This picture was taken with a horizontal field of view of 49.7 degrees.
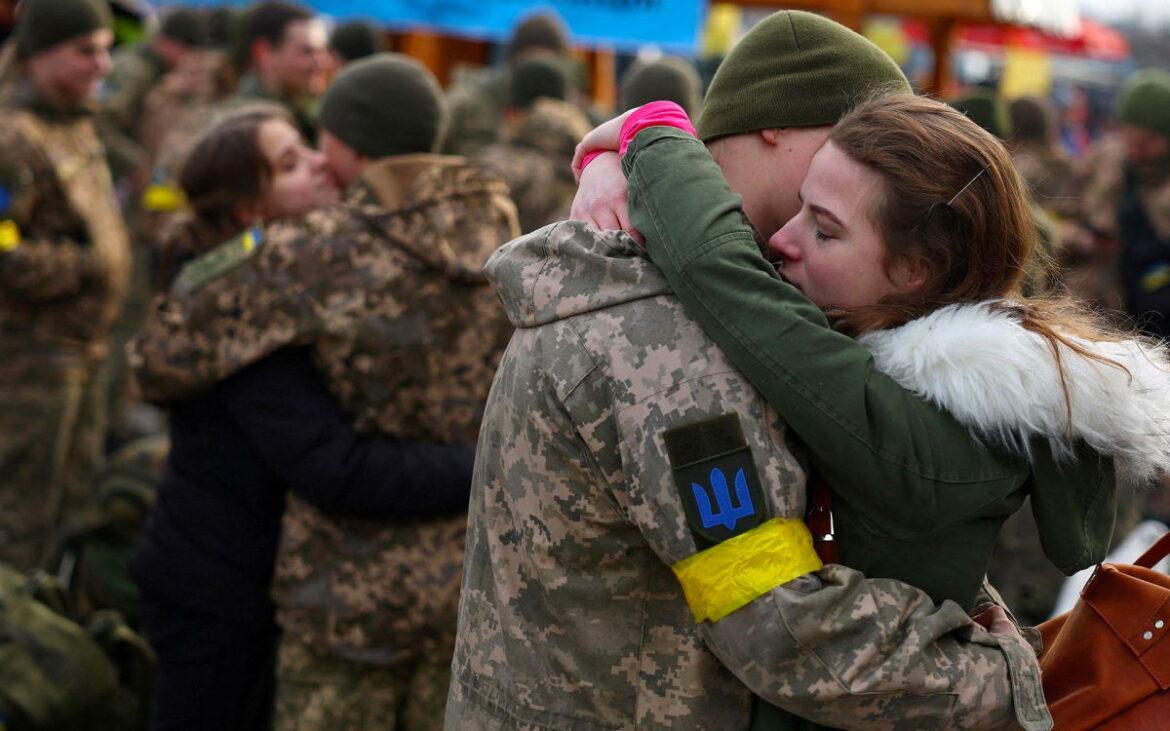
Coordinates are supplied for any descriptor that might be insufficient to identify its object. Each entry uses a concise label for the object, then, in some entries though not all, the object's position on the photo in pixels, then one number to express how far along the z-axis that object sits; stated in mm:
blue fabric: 8469
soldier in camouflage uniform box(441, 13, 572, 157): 8078
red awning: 21344
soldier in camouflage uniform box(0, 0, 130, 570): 4945
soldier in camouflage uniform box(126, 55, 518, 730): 2855
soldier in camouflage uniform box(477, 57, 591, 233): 6684
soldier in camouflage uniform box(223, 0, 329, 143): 5945
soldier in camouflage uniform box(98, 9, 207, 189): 8047
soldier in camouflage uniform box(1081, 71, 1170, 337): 5688
